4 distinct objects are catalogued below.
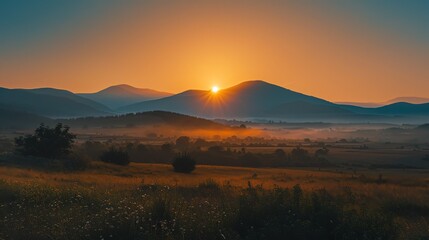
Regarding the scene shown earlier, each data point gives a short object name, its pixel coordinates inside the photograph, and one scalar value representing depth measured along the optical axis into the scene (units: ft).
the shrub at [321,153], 333.09
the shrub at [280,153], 309.36
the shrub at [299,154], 307.78
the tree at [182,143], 350.15
